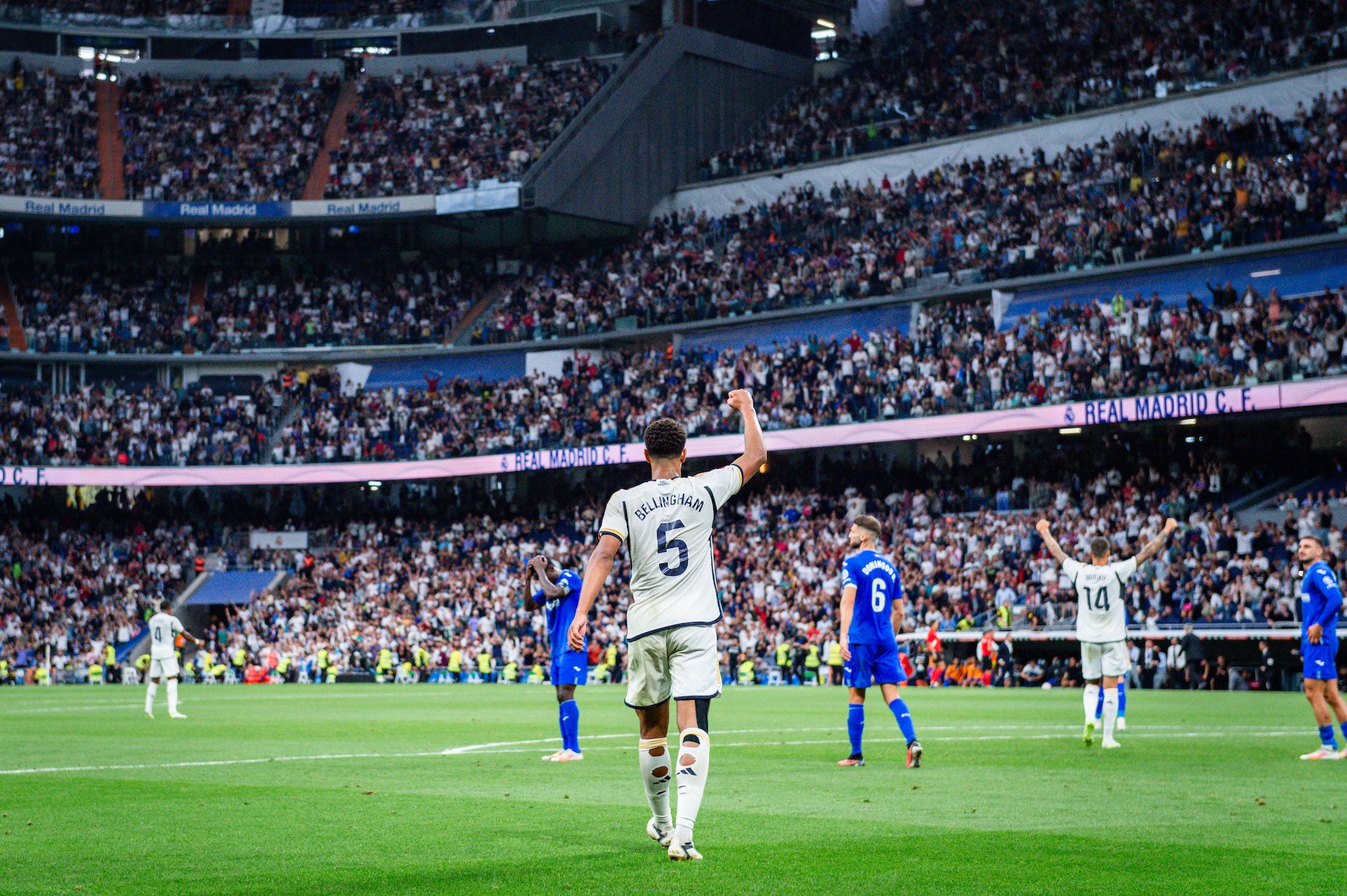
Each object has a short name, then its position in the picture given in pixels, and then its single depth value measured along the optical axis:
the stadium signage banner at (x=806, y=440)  38.53
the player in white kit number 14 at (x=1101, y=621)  17.42
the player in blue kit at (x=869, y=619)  14.67
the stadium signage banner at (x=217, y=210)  60.84
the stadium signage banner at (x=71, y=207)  59.34
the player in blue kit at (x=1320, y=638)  15.12
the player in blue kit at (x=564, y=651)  15.70
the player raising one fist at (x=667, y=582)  8.49
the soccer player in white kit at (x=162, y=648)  27.67
